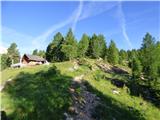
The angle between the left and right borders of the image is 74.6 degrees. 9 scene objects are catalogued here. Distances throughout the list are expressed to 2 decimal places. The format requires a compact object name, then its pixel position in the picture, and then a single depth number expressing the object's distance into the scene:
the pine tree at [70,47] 37.39
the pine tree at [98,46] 43.87
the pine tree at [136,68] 27.63
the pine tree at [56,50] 40.79
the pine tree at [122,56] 50.48
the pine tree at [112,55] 43.42
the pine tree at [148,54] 25.34
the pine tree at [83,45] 41.21
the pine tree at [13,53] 47.81
